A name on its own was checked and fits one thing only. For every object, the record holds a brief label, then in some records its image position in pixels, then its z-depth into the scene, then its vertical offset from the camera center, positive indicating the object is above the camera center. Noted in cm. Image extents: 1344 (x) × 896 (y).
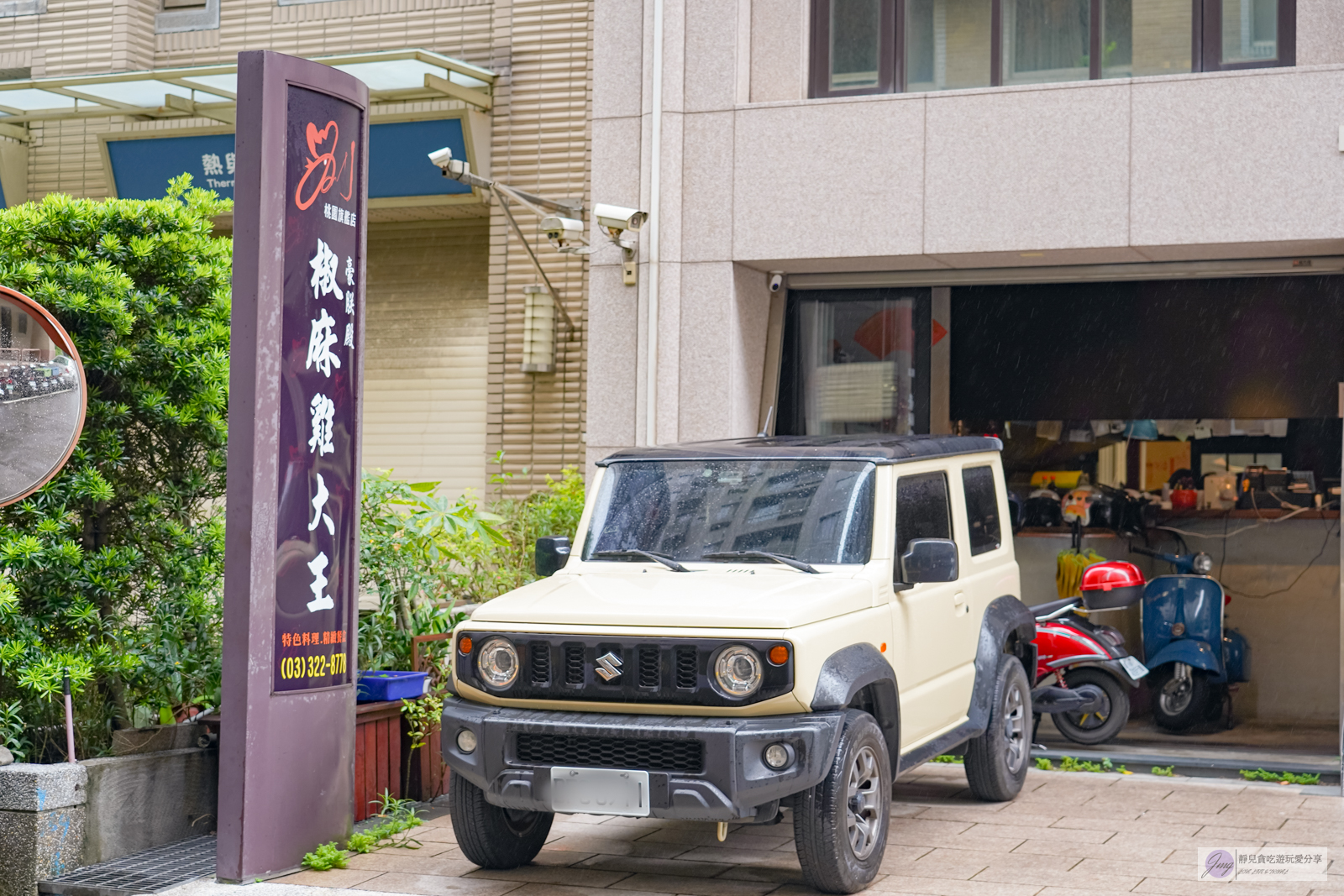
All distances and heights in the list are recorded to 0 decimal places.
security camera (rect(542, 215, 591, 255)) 1022 +168
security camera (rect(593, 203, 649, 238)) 1006 +175
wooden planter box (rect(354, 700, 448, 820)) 766 -165
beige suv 570 -80
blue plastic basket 794 -124
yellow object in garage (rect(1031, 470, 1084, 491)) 1216 -8
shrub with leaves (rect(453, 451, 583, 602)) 1034 -52
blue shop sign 1259 +277
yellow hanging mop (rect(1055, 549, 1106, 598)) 1133 -80
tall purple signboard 633 -5
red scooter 979 -132
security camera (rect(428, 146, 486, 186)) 969 +204
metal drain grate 626 -187
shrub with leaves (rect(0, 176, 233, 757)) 692 -8
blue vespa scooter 1044 -124
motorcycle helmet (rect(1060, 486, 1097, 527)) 1181 -30
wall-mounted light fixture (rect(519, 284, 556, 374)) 1218 +113
